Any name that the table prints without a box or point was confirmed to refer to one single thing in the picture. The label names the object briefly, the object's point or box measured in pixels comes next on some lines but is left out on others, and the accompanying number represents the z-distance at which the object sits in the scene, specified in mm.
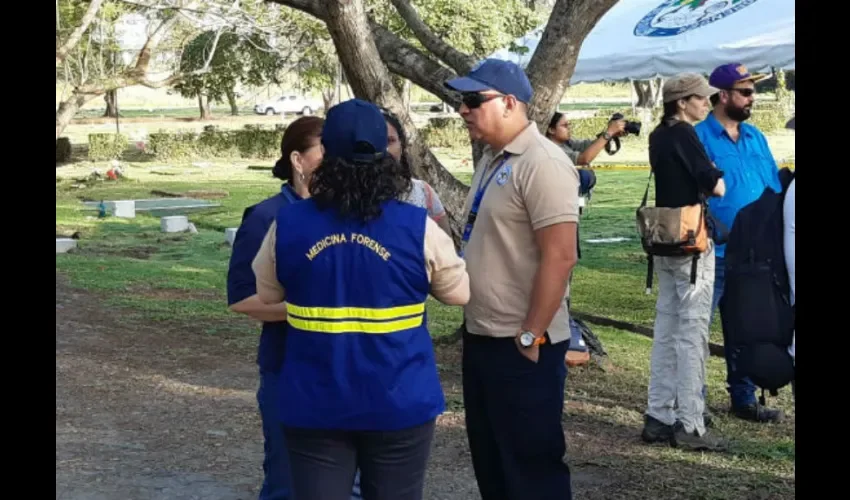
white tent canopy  11883
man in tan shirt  4133
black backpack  3521
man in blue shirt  6516
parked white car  72812
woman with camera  7879
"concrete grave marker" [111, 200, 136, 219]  20297
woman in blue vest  3338
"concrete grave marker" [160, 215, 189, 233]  17953
